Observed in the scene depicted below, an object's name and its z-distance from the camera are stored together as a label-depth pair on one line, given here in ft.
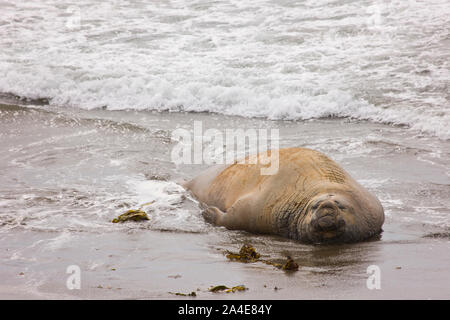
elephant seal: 35.99
